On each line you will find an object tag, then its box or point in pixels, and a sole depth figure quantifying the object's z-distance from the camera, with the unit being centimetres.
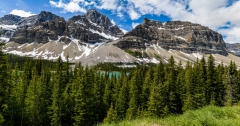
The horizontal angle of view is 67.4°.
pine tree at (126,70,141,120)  4353
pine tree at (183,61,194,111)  3847
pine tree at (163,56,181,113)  4307
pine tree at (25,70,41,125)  4316
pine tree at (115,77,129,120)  4914
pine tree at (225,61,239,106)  4201
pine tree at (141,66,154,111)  4863
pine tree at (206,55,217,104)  4460
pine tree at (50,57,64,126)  3938
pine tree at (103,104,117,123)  3570
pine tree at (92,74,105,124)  4816
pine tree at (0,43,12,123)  2345
